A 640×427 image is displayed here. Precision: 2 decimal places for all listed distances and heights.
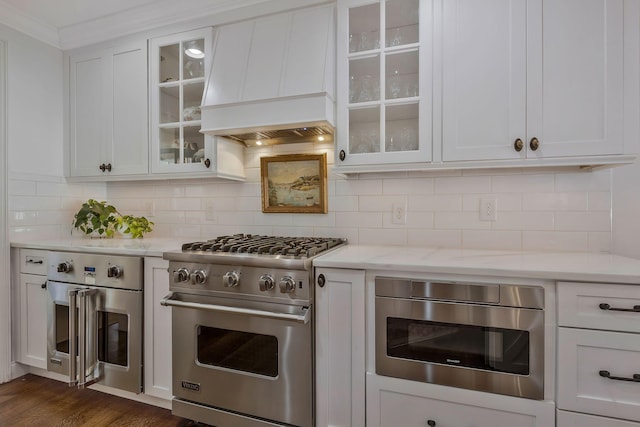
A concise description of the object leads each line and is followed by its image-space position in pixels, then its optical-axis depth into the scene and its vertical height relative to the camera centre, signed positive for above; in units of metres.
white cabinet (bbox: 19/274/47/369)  2.27 -0.76
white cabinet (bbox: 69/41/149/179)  2.37 +0.72
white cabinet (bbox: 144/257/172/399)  1.91 -0.70
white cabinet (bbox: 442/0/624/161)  1.48 +0.61
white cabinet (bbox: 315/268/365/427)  1.53 -0.64
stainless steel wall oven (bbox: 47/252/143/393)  1.97 -0.66
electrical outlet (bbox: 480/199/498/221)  1.91 +0.00
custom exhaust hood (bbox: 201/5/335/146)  1.84 +0.76
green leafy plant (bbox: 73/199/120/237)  2.51 -0.07
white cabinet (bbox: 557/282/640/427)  1.23 -0.54
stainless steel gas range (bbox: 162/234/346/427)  1.58 -0.62
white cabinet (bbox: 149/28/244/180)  2.18 +0.66
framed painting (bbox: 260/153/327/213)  2.23 +0.18
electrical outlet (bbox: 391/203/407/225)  2.08 -0.03
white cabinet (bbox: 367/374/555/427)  1.33 -0.83
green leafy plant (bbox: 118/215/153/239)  2.51 -0.12
